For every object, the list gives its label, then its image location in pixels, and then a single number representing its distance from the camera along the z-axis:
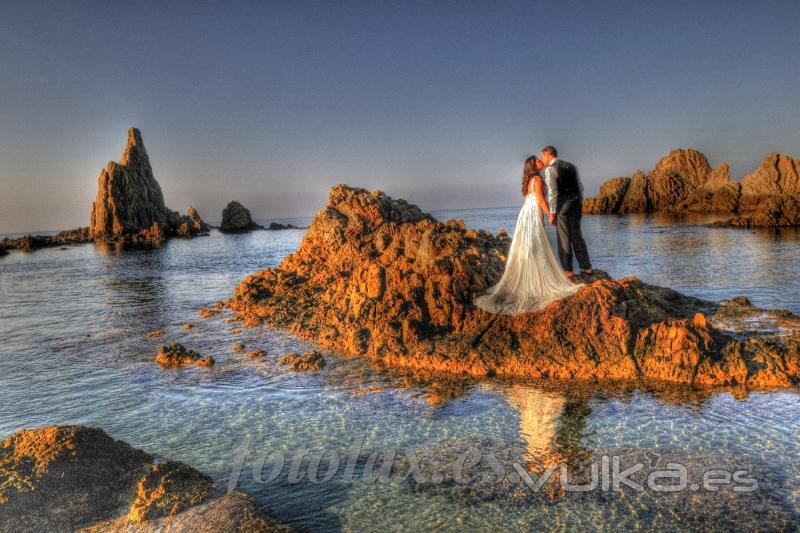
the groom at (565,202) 9.94
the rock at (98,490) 5.00
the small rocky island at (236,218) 120.81
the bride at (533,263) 9.71
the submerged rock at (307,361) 10.32
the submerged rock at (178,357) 11.30
